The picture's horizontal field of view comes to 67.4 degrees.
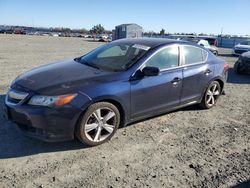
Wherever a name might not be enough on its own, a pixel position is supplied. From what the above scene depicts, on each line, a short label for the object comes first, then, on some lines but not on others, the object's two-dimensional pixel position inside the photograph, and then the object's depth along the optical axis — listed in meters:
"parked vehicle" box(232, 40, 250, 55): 14.17
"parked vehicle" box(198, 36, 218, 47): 17.51
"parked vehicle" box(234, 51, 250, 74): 7.62
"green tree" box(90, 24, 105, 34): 84.08
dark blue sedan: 2.59
